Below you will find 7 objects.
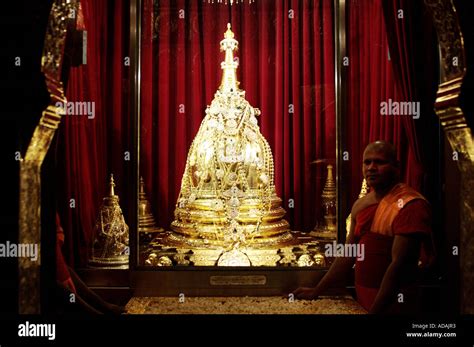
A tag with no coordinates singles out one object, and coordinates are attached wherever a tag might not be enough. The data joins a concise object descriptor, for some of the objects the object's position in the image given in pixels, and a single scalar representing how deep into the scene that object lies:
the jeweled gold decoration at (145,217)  2.46
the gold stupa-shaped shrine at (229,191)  2.58
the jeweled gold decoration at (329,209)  2.49
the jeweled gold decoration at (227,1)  2.85
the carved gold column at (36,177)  1.56
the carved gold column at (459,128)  1.65
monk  1.79
